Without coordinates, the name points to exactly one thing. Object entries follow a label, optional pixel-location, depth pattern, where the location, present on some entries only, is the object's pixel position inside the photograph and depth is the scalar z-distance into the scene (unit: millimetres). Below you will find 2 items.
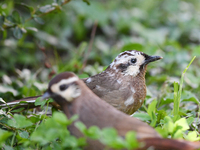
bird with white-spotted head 6785
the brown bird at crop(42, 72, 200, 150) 4258
